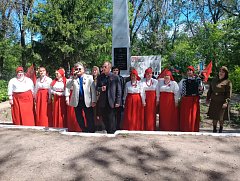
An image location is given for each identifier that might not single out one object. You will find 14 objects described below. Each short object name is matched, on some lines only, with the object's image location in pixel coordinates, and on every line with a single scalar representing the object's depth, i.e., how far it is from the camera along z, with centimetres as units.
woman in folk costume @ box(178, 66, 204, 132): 428
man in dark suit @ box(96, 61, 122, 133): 390
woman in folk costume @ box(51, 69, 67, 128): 456
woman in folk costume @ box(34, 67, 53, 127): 473
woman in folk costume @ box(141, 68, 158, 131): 438
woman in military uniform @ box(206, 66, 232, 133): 425
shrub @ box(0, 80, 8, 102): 994
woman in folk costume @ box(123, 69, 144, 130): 431
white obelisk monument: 566
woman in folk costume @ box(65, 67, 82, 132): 449
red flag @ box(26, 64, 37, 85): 534
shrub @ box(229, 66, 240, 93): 829
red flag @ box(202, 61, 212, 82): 512
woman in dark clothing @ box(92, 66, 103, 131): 441
